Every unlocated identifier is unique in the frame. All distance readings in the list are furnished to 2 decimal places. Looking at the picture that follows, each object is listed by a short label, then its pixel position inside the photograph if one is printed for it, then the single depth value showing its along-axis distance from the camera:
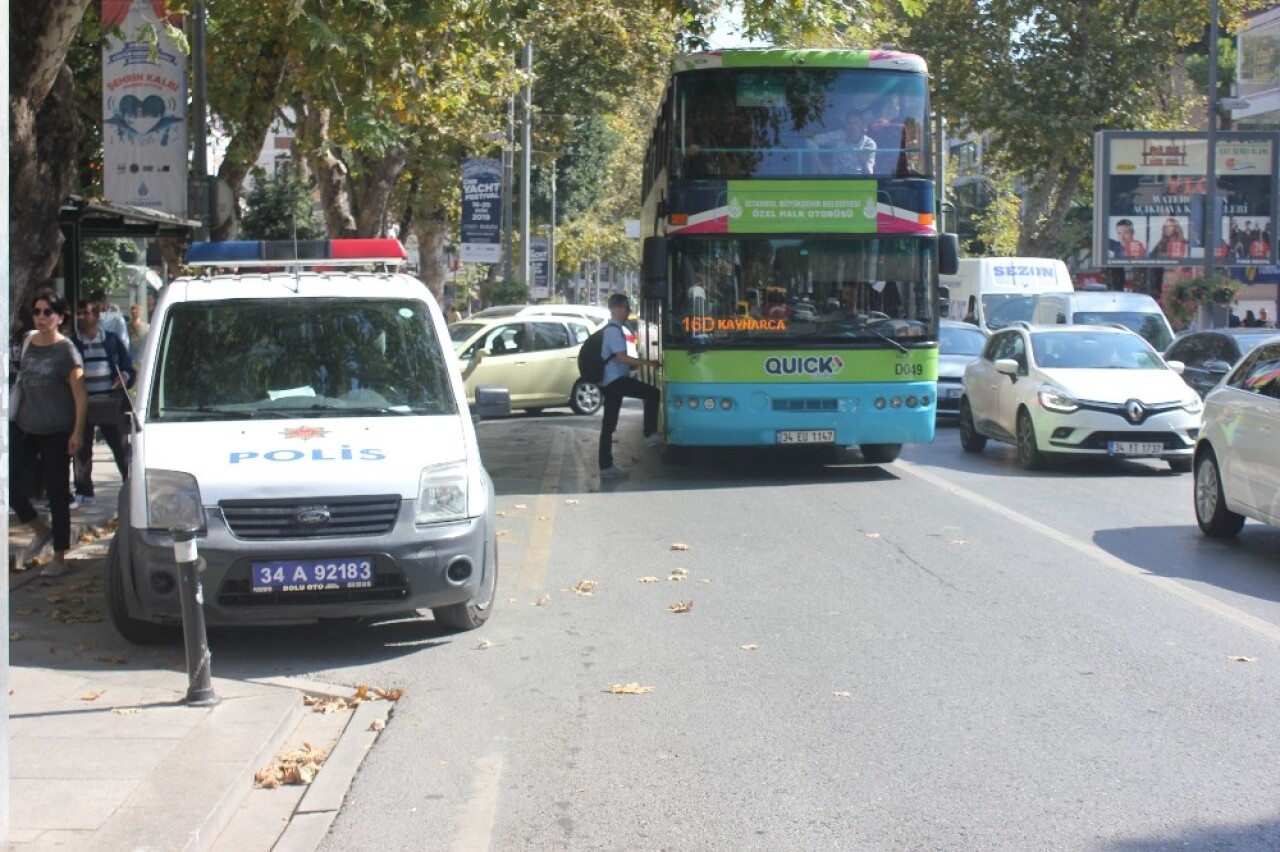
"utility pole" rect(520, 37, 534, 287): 33.91
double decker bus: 15.37
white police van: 7.84
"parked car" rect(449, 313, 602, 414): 25.84
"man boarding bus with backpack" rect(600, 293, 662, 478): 16.12
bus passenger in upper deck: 15.40
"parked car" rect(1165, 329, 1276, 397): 21.00
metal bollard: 7.08
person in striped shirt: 13.58
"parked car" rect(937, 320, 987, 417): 23.66
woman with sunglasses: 10.36
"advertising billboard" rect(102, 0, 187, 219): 15.98
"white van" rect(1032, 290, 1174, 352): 25.98
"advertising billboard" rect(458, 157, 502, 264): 33.88
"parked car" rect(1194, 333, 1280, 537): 11.04
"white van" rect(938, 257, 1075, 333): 30.80
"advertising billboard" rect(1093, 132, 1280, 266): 39.41
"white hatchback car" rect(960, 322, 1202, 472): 16.47
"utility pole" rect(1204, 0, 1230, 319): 31.98
